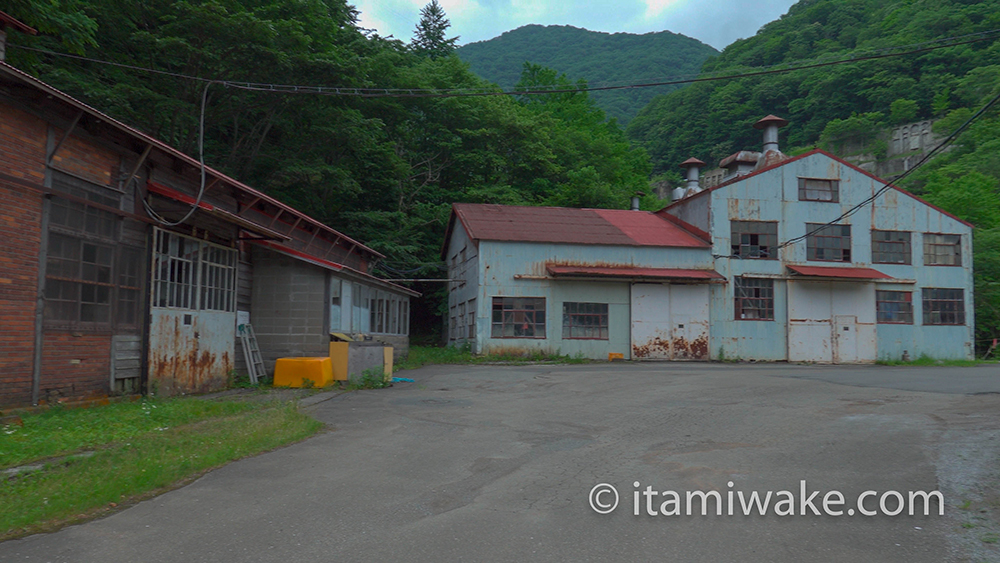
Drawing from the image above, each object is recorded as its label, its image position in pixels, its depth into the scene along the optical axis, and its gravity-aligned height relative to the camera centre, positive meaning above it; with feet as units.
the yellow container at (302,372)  47.73 -4.06
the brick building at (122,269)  30.30 +2.75
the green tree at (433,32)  186.91 +79.67
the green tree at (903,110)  240.12 +76.32
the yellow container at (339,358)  48.26 -3.06
